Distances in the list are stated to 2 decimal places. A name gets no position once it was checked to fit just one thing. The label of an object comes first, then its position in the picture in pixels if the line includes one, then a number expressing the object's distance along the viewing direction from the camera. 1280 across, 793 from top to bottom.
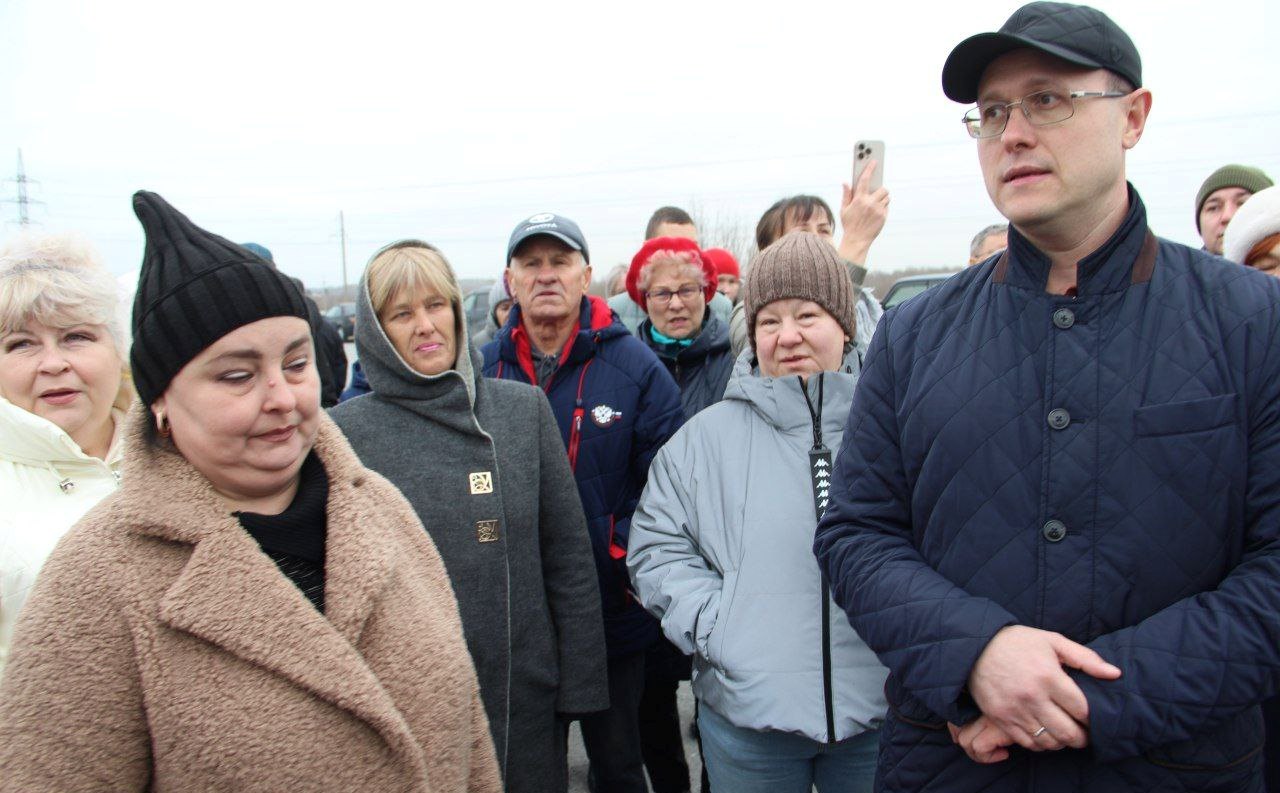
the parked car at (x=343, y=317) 29.06
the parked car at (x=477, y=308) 14.93
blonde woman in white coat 1.89
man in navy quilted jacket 1.37
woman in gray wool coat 2.29
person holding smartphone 3.00
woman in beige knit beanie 2.03
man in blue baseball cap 2.77
